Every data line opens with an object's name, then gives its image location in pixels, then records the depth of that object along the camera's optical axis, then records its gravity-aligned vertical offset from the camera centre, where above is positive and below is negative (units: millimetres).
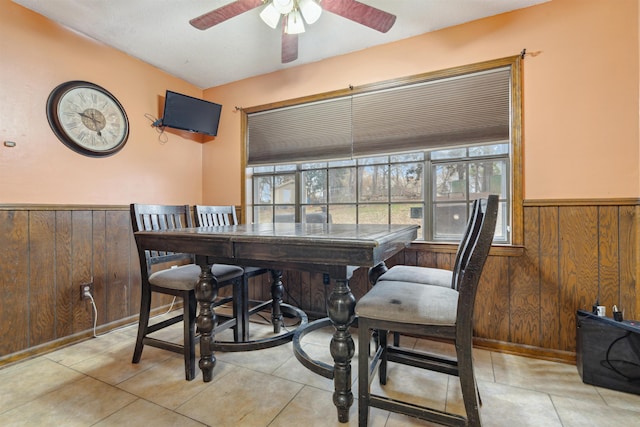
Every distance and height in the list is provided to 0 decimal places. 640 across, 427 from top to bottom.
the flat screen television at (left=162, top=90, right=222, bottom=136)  2754 +981
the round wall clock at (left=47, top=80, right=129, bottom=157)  2131 +734
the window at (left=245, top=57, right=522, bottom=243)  2127 +488
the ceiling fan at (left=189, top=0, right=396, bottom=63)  1608 +1135
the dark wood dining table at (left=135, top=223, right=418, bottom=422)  1162 -192
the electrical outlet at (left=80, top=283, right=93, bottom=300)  2238 -611
